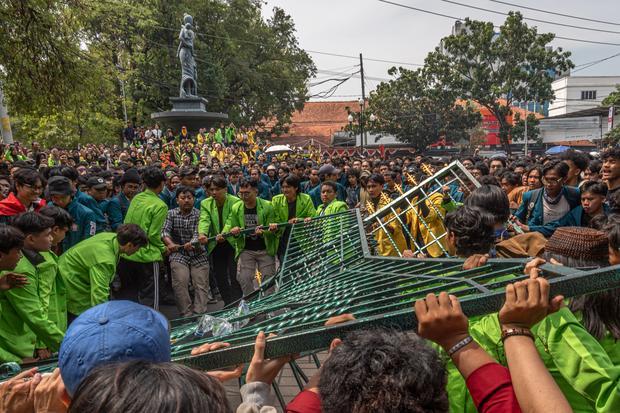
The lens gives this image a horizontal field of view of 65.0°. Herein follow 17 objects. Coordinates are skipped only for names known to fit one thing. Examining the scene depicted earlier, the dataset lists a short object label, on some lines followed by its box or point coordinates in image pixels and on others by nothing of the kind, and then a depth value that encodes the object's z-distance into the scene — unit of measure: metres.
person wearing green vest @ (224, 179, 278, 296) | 5.59
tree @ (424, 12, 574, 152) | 32.69
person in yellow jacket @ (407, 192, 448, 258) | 4.74
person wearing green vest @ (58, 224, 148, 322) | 3.70
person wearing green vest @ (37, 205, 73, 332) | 3.22
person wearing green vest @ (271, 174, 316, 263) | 5.96
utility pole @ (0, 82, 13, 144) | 10.66
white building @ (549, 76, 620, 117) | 50.28
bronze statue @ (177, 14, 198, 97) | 18.22
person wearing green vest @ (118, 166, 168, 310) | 5.11
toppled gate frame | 1.32
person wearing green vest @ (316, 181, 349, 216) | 5.91
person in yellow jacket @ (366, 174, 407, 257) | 4.80
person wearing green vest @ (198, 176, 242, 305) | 5.61
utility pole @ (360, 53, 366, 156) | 29.86
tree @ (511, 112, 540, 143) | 36.22
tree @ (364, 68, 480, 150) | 36.12
